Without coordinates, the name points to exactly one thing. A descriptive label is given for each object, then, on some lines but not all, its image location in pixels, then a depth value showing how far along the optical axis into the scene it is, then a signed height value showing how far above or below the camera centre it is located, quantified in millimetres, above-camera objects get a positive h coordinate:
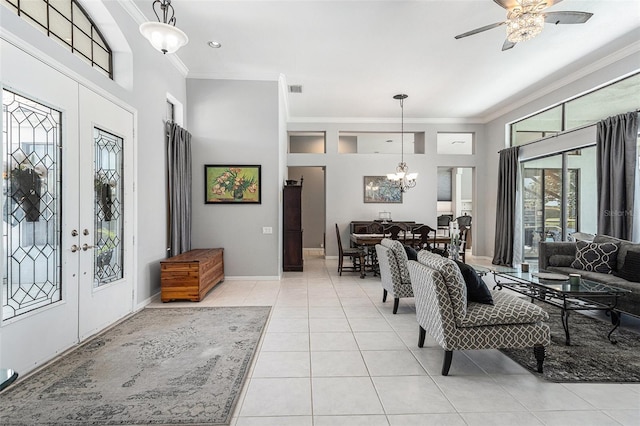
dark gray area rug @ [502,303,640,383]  2412 -1246
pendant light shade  2598 +1439
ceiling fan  2715 +1705
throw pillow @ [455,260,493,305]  2553 -625
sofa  3400 -691
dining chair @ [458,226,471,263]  6487 -591
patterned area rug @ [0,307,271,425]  1948 -1258
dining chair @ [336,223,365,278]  6180 -907
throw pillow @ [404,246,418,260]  4066 -569
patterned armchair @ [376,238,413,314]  3897 -773
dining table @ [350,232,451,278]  6180 -614
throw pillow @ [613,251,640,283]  3664 -669
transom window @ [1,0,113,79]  2600 +1688
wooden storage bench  4322 -951
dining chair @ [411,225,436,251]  6027 -544
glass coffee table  3033 -794
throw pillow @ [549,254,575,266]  4605 -718
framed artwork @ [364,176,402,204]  8414 +481
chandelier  6969 +765
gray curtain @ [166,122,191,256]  4777 +321
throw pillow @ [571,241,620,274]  4098 -615
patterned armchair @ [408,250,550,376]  2385 -841
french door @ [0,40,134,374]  2326 -23
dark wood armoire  6492 -162
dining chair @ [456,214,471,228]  9164 -303
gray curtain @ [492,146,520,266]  6961 +84
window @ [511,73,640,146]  4703 +1716
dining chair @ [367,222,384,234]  7741 -458
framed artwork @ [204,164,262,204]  5629 +436
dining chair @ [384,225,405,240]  5984 -423
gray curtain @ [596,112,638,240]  4480 +540
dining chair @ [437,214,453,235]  9805 -353
